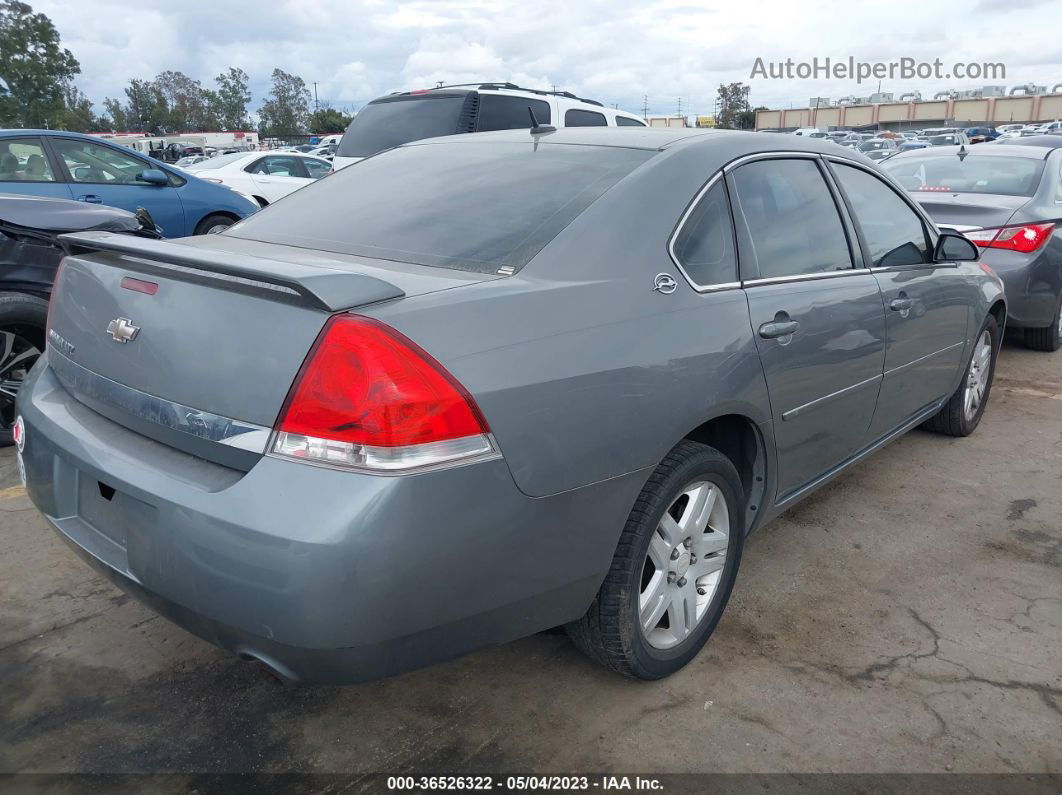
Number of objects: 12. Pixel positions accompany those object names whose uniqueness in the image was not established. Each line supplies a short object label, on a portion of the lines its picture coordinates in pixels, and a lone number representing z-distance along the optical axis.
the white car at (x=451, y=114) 8.09
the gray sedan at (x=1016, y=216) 6.13
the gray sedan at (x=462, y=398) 1.79
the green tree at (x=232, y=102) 104.19
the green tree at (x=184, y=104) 97.81
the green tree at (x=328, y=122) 92.00
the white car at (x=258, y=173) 11.83
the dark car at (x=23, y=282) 4.26
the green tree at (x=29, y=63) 70.25
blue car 7.26
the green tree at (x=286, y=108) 100.38
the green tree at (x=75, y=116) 72.00
